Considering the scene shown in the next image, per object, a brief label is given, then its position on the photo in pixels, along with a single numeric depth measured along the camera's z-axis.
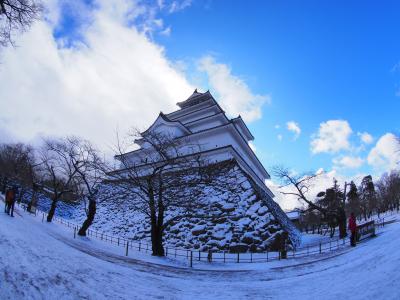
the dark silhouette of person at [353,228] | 14.91
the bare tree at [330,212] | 22.98
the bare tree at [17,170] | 37.81
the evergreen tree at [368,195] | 55.53
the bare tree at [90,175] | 20.33
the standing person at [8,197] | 15.10
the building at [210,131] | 28.42
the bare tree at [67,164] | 23.73
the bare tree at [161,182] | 16.81
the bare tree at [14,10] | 7.82
